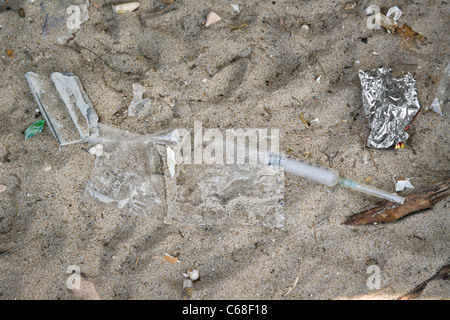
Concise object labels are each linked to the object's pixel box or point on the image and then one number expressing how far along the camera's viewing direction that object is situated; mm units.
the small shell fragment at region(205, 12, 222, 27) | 2166
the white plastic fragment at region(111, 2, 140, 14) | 2162
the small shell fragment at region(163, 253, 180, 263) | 1919
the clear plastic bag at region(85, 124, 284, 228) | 1991
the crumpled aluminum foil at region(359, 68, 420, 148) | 2010
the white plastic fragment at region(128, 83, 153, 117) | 2088
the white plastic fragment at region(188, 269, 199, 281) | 1906
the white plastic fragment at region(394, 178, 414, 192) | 2004
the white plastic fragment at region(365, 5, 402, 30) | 2148
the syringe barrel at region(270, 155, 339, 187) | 1978
